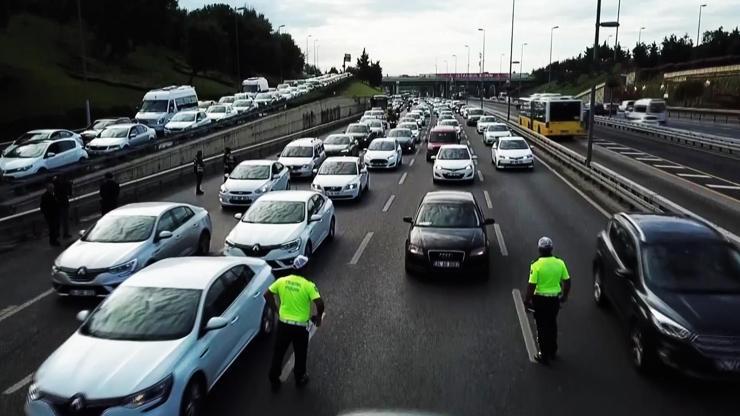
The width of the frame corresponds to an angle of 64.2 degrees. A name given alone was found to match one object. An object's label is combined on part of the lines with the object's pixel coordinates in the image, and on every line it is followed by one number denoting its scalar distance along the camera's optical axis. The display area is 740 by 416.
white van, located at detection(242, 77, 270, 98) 64.81
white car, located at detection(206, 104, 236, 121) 42.57
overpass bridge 164.49
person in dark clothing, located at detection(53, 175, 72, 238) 15.13
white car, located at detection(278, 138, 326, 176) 25.69
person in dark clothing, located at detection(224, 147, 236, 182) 23.06
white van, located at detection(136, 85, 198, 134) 36.94
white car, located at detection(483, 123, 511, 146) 39.25
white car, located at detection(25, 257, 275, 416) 6.04
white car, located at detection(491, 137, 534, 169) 27.55
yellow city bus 39.00
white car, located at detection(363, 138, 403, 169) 28.62
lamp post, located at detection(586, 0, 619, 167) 22.78
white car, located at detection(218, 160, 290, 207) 19.22
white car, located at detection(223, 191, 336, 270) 12.03
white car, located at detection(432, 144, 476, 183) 23.83
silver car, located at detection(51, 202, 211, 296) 10.59
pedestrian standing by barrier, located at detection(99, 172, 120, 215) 16.35
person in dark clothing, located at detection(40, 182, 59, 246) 14.59
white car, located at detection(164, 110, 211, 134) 34.81
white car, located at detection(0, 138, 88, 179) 22.00
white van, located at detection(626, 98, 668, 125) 51.78
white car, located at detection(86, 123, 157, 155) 27.72
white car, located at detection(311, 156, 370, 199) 20.30
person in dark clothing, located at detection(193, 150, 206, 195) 22.18
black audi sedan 11.44
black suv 6.95
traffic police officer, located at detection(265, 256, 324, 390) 7.33
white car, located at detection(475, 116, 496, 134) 48.86
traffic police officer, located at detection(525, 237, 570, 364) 7.95
